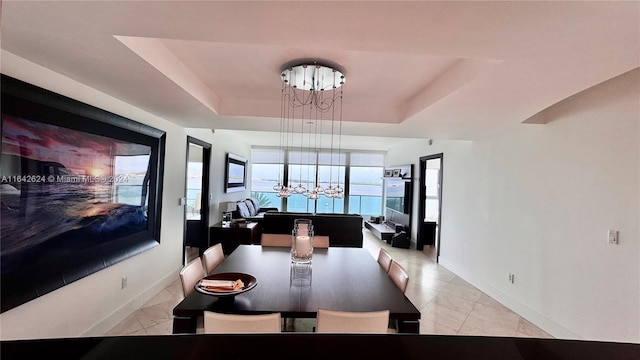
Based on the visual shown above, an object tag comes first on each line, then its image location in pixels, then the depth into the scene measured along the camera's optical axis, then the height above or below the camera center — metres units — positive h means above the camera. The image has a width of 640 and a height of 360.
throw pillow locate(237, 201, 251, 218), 6.02 -0.71
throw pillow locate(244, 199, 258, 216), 6.75 -0.72
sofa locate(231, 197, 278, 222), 5.95 -0.76
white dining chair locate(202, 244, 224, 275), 2.48 -0.79
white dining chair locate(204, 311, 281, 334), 1.35 -0.74
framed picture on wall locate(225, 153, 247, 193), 6.02 +0.16
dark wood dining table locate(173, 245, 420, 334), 1.59 -0.77
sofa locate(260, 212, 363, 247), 4.80 -0.81
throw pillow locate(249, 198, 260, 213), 7.29 -0.69
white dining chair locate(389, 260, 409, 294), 1.98 -0.73
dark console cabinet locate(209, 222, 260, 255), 5.04 -1.08
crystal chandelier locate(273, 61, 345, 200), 2.27 +0.92
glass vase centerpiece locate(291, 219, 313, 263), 2.31 -0.55
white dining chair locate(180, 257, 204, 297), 1.91 -0.76
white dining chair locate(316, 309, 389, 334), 1.40 -0.74
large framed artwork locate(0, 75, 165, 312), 1.64 -0.13
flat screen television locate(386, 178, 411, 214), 6.47 -0.27
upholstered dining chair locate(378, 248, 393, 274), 2.45 -0.74
